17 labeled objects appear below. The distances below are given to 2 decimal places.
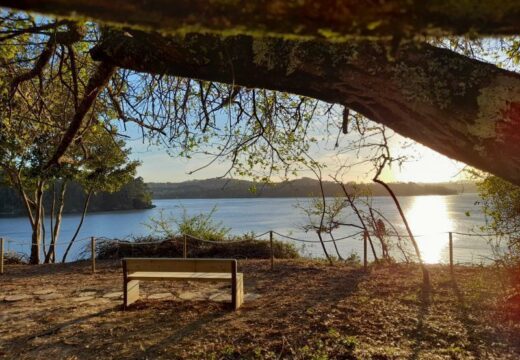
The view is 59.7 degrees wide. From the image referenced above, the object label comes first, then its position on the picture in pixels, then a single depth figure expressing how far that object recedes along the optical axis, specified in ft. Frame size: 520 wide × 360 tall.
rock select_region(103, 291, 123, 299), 23.78
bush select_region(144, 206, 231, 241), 44.80
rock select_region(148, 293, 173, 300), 23.13
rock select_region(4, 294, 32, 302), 24.51
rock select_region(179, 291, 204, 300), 22.65
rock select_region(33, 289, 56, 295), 26.11
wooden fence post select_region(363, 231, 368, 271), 28.87
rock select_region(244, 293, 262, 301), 22.66
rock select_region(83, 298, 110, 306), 22.48
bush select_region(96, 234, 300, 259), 40.57
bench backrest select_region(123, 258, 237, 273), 20.71
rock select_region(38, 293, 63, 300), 24.53
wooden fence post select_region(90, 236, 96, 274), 33.53
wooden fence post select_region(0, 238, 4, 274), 33.86
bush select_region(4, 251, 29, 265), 44.63
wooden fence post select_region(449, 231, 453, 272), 26.50
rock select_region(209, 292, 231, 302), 22.29
